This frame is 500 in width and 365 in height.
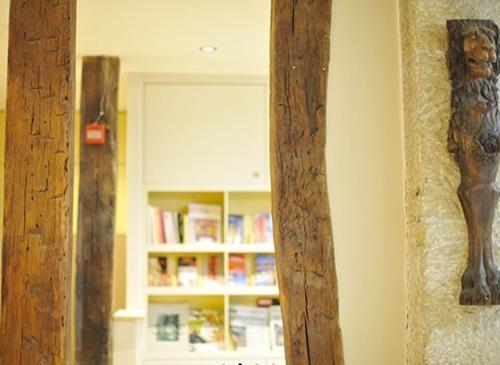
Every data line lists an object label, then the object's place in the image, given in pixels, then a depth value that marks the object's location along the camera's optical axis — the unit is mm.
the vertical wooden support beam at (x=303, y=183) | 1834
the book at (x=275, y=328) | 3881
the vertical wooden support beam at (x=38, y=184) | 1798
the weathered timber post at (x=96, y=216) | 3391
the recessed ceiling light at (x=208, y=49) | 3426
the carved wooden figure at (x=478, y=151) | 1705
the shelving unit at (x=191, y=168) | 3711
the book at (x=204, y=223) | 3875
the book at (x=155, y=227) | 3785
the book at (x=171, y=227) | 3818
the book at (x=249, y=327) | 3848
